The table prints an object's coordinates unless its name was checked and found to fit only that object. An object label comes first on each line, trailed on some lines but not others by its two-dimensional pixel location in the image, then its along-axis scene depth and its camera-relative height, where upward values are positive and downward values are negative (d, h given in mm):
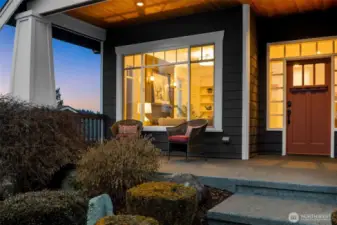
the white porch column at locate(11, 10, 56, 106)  6082 +957
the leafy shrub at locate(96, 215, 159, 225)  2020 -716
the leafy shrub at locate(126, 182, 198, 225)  2695 -810
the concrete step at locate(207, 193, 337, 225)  2891 -989
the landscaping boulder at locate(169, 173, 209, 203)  3639 -840
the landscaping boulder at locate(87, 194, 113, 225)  2708 -868
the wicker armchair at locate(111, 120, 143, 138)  6727 -294
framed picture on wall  7176 +506
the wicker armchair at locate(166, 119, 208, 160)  5574 -478
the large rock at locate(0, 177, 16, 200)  3705 -922
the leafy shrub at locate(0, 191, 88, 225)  2205 -708
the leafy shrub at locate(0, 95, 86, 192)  4043 -461
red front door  6348 +69
